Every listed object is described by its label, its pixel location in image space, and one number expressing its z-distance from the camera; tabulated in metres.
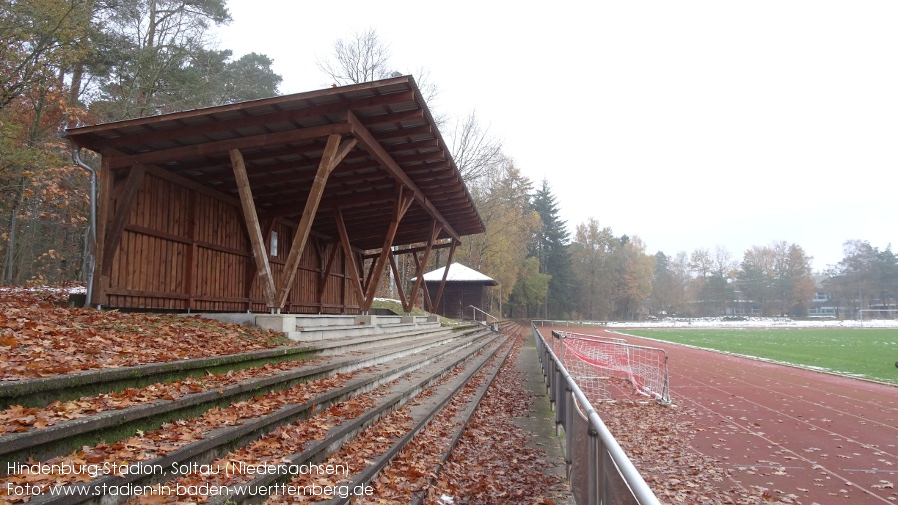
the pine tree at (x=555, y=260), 76.50
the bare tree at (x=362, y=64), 32.12
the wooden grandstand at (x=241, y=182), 9.19
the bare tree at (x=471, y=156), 40.00
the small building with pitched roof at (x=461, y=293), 37.78
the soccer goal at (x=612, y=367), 11.98
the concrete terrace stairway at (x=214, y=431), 2.94
